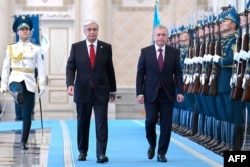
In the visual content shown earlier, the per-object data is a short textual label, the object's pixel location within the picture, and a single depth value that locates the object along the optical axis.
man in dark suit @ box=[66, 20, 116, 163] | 13.10
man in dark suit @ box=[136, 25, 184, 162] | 13.01
